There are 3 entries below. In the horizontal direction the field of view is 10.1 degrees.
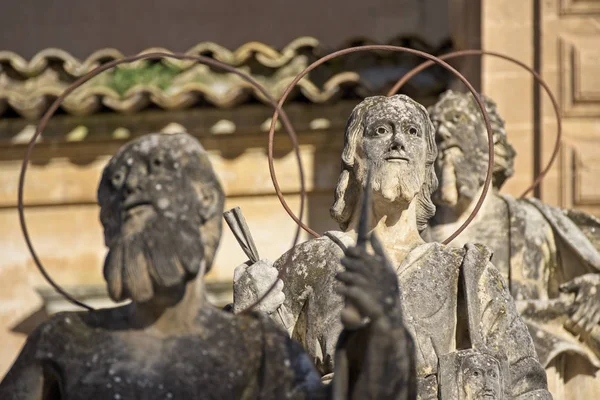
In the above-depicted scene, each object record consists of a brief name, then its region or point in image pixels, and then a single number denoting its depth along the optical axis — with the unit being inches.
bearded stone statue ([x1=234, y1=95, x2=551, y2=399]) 550.0
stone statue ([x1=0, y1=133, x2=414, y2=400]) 459.8
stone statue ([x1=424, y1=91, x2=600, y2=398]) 713.0
